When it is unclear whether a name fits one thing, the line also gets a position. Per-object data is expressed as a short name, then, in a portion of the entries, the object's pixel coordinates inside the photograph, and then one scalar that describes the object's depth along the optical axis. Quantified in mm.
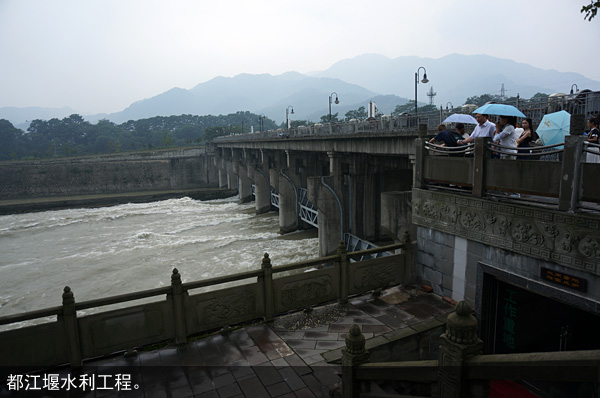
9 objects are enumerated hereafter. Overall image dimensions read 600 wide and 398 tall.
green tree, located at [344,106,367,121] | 123988
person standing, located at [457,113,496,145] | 8148
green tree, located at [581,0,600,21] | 7004
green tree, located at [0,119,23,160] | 96000
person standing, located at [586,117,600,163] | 7133
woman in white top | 7680
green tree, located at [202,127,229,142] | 98250
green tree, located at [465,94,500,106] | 85212
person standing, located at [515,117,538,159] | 7511
